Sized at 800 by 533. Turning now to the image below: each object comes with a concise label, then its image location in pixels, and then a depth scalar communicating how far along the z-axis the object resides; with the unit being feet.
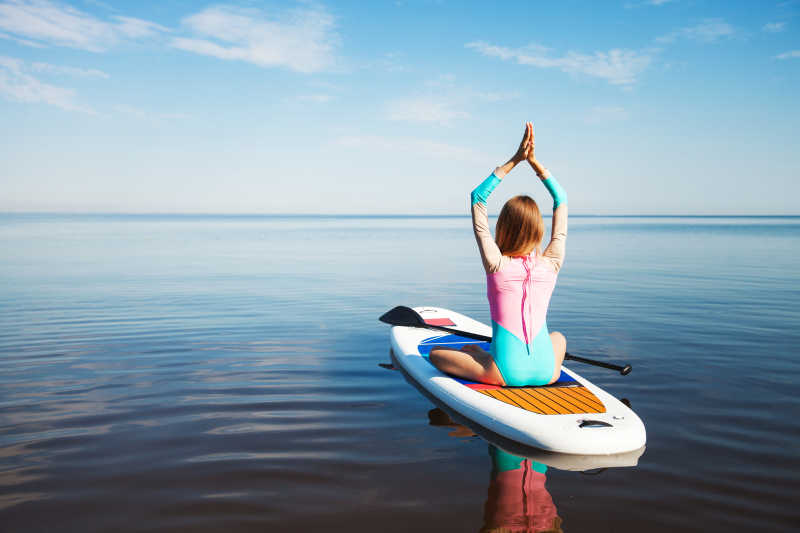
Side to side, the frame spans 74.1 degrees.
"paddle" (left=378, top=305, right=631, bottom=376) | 21.96
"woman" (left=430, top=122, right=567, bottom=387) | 13.46
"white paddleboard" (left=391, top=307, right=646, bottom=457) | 11.96
